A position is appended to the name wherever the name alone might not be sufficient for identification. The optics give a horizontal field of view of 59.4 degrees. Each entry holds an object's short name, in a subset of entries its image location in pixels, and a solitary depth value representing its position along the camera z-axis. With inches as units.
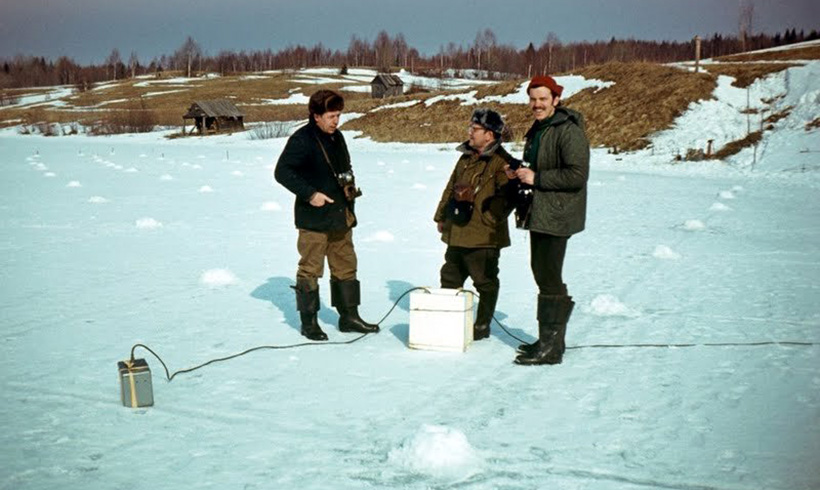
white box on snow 204.1
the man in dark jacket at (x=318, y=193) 211.2
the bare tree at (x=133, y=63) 6000.0
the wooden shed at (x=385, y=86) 2635.3
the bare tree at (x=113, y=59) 6451.8
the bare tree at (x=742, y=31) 2146.9
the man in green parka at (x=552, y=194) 180.7
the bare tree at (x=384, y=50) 5567.9
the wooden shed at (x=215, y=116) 1838.1
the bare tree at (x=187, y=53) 5787.4
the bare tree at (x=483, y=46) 5215.6
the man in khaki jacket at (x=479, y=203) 206.4
